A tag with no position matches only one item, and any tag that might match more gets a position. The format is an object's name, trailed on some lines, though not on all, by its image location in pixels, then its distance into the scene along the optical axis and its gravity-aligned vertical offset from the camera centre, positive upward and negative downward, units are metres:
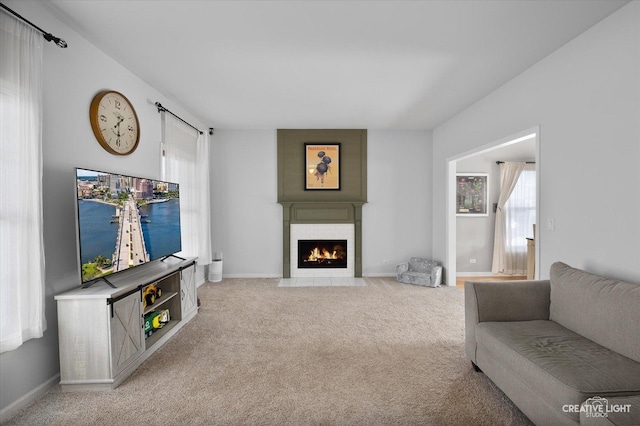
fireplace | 5.56 -0.74
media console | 2.14 -0.92
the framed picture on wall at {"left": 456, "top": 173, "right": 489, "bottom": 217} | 5.70 +0.27
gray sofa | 1.48 -0.88
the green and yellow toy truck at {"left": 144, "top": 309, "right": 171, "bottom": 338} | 2.88 -1.12
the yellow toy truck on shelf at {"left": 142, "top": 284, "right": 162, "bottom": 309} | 2.98 -0.87
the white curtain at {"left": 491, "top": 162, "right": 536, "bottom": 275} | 5.58 -0.27
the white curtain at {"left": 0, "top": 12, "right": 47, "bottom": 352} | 1.82 +0.17
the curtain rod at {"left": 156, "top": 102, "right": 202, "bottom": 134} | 3.57 +1.26
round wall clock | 2.65 +0.86
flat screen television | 2.21 -0.10
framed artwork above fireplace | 5.52 +0.81
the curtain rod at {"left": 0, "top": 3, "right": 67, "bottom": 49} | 1.81 +1.23
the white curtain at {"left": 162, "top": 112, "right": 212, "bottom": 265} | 3.91 +0.50
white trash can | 5.25 -1.07
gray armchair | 4.97 -1.11
